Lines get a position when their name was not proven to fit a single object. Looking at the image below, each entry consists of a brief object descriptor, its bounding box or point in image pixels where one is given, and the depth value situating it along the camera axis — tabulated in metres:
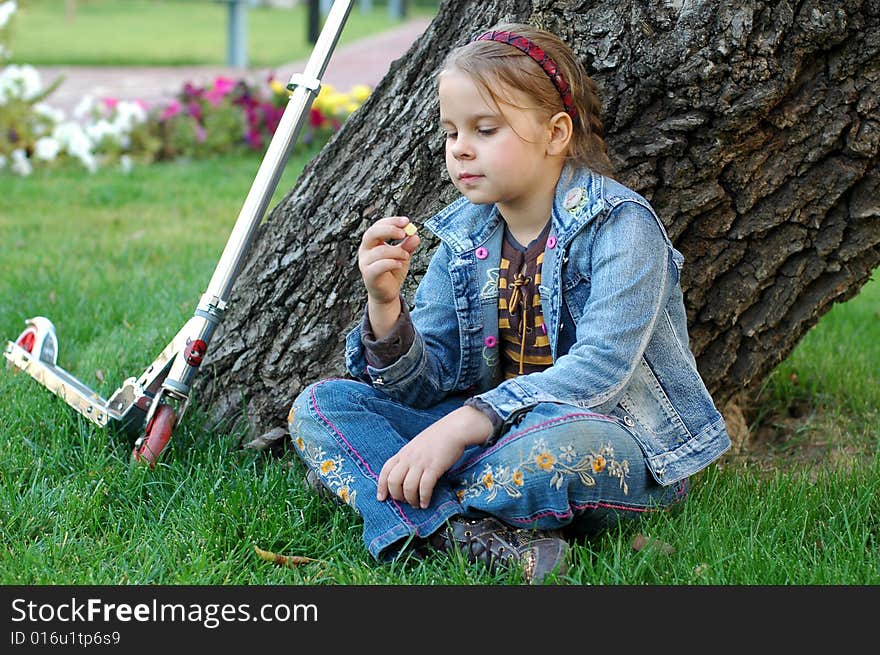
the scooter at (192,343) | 2.62
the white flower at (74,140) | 6.58
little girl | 2.17
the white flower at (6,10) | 6.41
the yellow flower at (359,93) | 7.31
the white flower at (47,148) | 6.54
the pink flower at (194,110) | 7.16
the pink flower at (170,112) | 7.09
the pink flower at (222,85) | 7.24
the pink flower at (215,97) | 7.22
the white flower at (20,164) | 6.39
